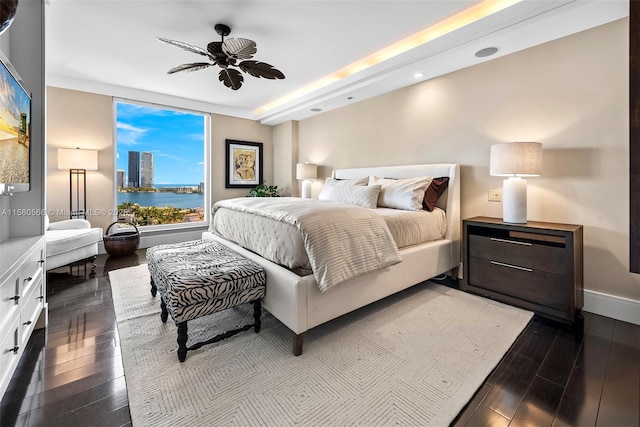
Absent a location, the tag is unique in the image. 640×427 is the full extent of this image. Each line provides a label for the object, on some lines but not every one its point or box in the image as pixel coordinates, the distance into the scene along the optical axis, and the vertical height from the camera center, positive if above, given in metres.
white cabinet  1.31 -0.48
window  4.67 +0.83
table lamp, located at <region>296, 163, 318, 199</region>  5.11 +0.73
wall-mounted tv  1.55 +0.49
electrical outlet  2.96 +0.17
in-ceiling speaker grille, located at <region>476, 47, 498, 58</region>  2.74 +1.59
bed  1.84 -0.55
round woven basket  4.03 -0.45
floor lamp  3.80 +0.59
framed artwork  5.65 +0.99
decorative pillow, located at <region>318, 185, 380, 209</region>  3.29 +0.20
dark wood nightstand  2.19 -0.46
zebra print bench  1.72 -0.48
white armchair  3.04 -0.36
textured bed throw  1.88 -0.20
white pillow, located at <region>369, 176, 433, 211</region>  3.07 +0.21
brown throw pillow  3.12 +0.22
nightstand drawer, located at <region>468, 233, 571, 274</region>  2.24 -0.35
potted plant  5.62 +0.41
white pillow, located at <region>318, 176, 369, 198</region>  3.87 +0.41
